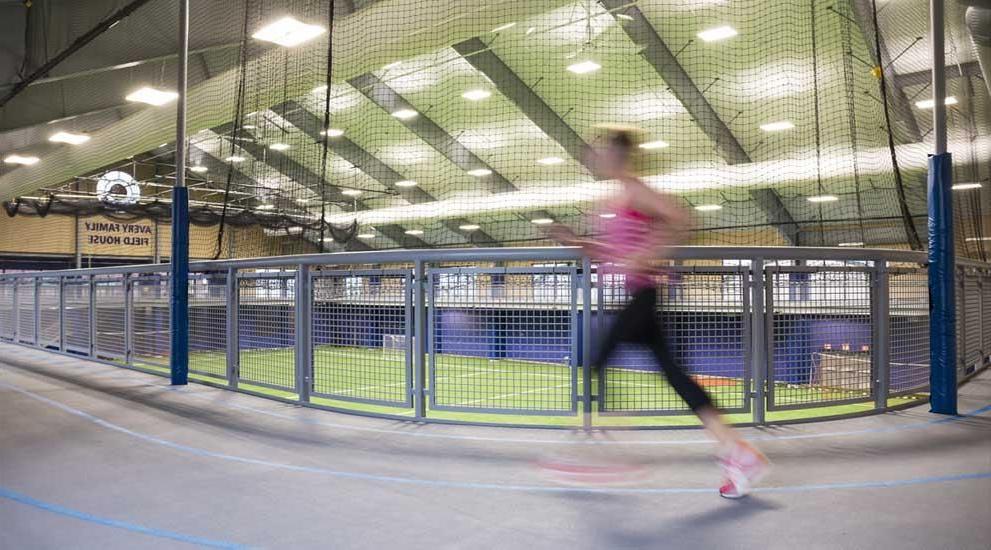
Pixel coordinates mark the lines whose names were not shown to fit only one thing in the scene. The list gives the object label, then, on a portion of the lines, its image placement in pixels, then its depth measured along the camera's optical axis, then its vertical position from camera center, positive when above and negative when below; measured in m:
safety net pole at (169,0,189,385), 7.06 +0.15
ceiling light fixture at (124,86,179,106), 11.15 +3.38
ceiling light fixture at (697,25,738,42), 13.16 +5.17
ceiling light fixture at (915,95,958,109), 14.70 +4.09
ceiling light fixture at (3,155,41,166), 15.50 +3.21
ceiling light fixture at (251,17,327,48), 8.60 +3.49
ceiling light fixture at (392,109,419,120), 18.55 +4.98
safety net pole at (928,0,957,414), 4.99 +0.32
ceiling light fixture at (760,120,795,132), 16.36 +4.04
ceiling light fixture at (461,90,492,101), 17.14 +5.11
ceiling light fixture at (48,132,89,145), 13.72 +3.26
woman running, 3.15 +0.06
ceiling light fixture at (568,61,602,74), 14.57 +4.97
